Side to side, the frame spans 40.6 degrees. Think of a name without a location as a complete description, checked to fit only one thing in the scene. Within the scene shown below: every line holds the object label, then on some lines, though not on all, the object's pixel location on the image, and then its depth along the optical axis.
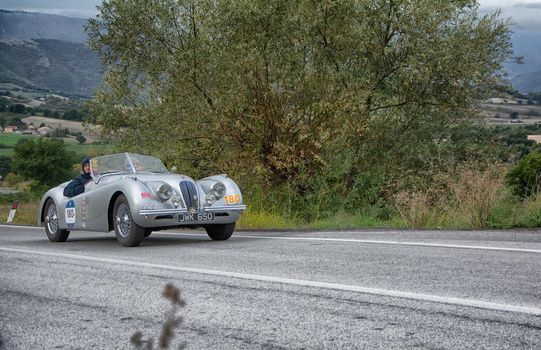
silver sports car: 10.50
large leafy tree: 17.77
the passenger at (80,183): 12.45
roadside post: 24.64
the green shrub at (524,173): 19.05
